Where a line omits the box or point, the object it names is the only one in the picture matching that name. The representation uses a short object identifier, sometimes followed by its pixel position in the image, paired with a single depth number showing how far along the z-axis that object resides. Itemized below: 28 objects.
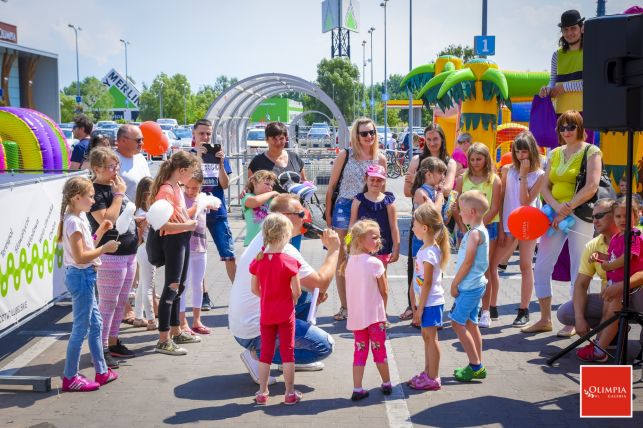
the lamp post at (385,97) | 44.34
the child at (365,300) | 5.11
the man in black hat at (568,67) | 8.54
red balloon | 6.72
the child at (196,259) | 7.00
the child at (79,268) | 5.22
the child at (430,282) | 5.31
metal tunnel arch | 14.79
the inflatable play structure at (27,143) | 11.41
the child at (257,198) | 6.88
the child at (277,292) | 4.91
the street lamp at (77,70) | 74.26
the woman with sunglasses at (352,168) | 7.20
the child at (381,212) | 6.95
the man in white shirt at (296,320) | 5.11
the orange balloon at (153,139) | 10.59
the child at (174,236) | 6.19
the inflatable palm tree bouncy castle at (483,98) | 10.21
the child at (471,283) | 5.47
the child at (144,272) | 6.65
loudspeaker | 4.94
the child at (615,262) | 5.76
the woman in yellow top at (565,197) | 6.73
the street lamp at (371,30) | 67.94
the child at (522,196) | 7.12
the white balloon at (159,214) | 5.96
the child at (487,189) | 7.14
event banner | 5.51
